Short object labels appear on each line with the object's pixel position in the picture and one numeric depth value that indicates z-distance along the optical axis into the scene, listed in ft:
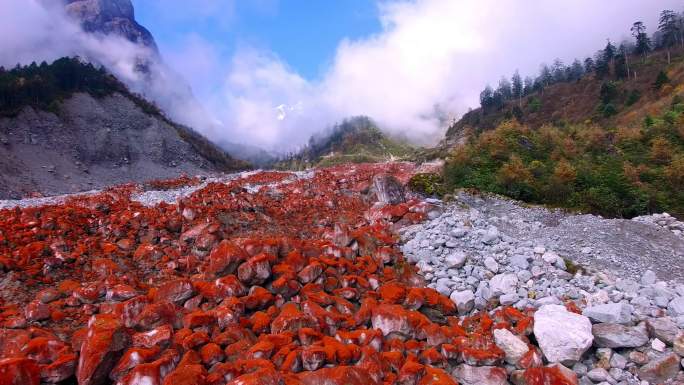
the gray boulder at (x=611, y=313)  22.27
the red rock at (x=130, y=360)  16.94
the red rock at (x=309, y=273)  26.37
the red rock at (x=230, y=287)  23.54
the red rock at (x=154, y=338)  18.47
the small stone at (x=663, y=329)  21.29
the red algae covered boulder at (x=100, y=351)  16.57
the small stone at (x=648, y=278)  28.32
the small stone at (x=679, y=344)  20.53
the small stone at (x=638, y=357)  20.53
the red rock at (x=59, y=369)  16.42
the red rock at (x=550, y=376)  18.81
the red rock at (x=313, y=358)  18.37
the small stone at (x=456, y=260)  30.60
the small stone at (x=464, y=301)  26.27
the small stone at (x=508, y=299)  26.00
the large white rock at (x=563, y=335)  20.75
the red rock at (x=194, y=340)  18.72
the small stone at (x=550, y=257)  30.09
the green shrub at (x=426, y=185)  53.78
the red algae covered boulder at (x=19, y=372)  15.17
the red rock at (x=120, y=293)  22.85
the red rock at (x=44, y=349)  16.99
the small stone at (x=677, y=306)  23.44
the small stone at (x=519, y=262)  29.66
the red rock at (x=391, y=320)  22.11
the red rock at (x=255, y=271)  24.97
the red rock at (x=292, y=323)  21.09
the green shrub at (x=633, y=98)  180.58
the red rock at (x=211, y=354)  18.37
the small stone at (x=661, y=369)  19.60
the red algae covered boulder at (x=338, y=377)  16.99
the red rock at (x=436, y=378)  18.15
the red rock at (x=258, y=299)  23.16
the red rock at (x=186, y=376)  15.85
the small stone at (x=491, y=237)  33.55
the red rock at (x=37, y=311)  20.35
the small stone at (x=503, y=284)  27.02
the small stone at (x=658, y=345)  20.89
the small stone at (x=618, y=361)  20.57
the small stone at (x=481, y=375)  19.52
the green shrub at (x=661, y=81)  172.55
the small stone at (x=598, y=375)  19.71
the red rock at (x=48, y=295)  21.99
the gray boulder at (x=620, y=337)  21.20
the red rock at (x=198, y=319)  20.30
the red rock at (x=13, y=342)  17.10
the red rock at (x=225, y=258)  25.38
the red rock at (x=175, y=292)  22.70
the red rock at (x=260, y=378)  15.83
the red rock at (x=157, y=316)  19.99
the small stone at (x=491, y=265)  29.73
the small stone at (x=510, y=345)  21.08
